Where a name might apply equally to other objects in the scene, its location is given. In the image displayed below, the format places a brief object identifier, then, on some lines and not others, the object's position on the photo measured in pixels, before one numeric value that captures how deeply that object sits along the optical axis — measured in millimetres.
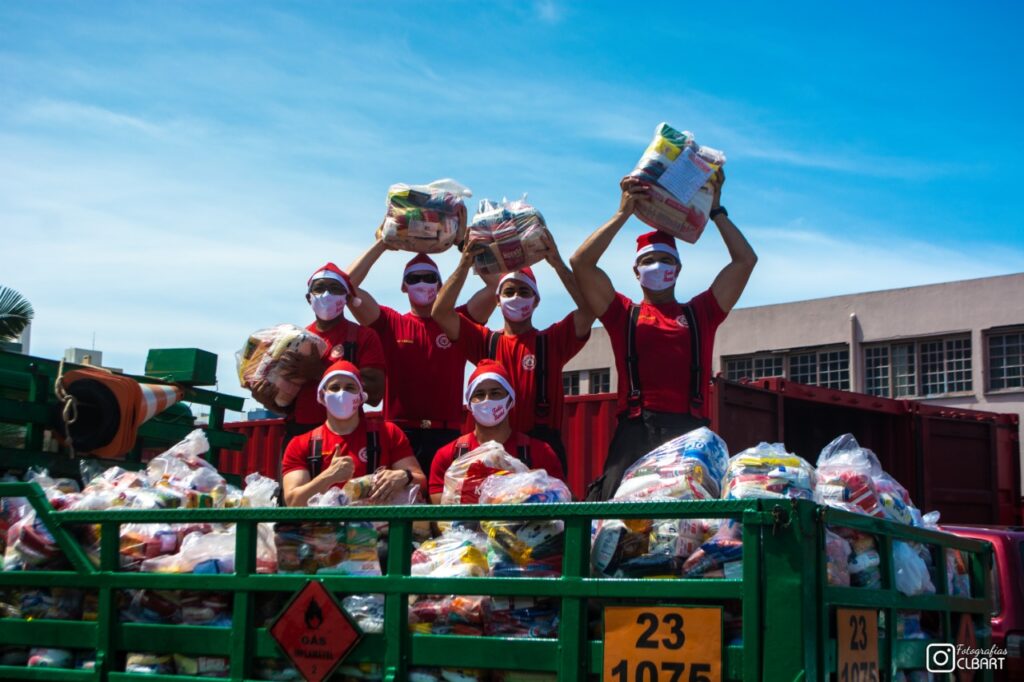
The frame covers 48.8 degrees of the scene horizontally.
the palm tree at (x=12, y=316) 17641
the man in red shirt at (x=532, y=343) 5703
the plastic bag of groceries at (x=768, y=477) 3467
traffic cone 5359
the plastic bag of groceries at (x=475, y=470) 4480
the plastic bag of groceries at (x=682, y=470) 3607
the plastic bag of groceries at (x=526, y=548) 3340
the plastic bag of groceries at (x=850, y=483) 3711
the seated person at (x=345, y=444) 5051
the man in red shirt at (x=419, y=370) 6109
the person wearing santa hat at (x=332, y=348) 5846
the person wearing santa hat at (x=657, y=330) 5336
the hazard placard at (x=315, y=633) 3391
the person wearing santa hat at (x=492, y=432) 5027
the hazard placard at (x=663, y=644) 2939
